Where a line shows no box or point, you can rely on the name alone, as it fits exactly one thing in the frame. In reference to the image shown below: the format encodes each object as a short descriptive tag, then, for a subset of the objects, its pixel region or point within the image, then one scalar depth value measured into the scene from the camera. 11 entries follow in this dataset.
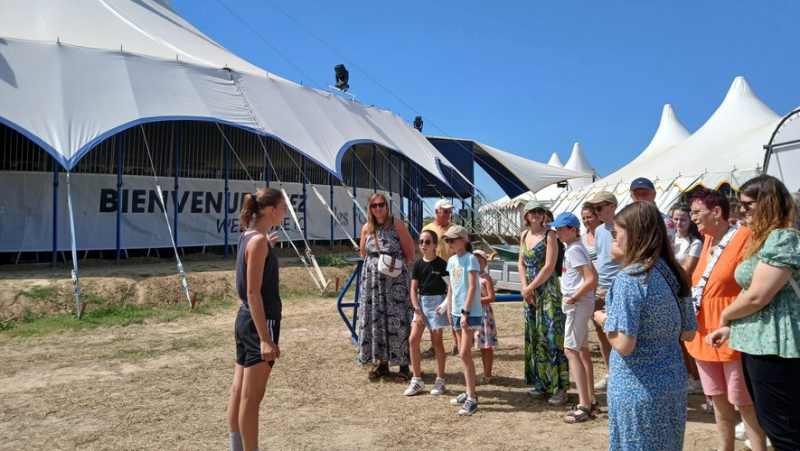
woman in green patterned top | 2.66
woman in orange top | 3.11
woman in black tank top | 3.21
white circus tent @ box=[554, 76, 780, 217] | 19.94
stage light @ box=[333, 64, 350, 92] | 17.58
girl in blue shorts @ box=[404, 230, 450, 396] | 5.00
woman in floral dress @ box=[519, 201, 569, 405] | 4.71
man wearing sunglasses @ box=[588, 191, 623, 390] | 4.68
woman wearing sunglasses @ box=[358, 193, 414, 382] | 5.41
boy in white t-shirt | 4.20
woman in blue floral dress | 2.41
